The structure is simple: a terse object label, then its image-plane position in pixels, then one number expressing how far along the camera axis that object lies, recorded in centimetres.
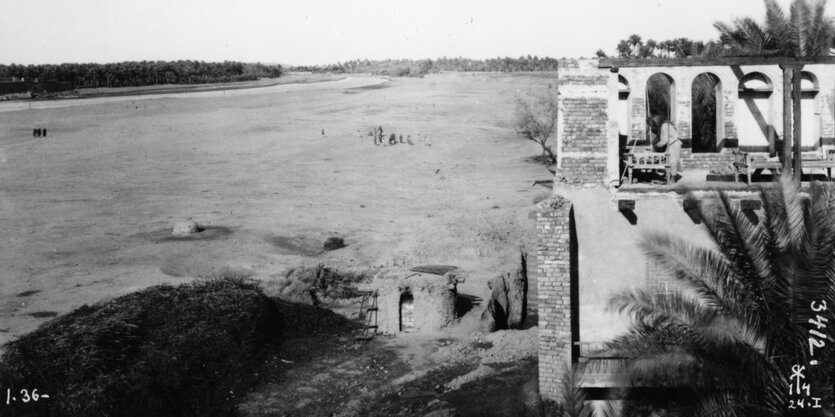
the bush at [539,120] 5266
